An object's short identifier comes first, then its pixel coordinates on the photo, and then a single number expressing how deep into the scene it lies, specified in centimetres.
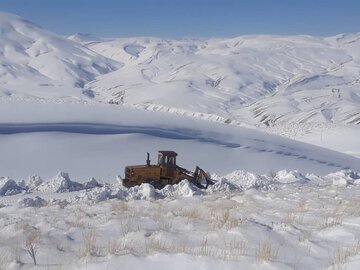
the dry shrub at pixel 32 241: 578
